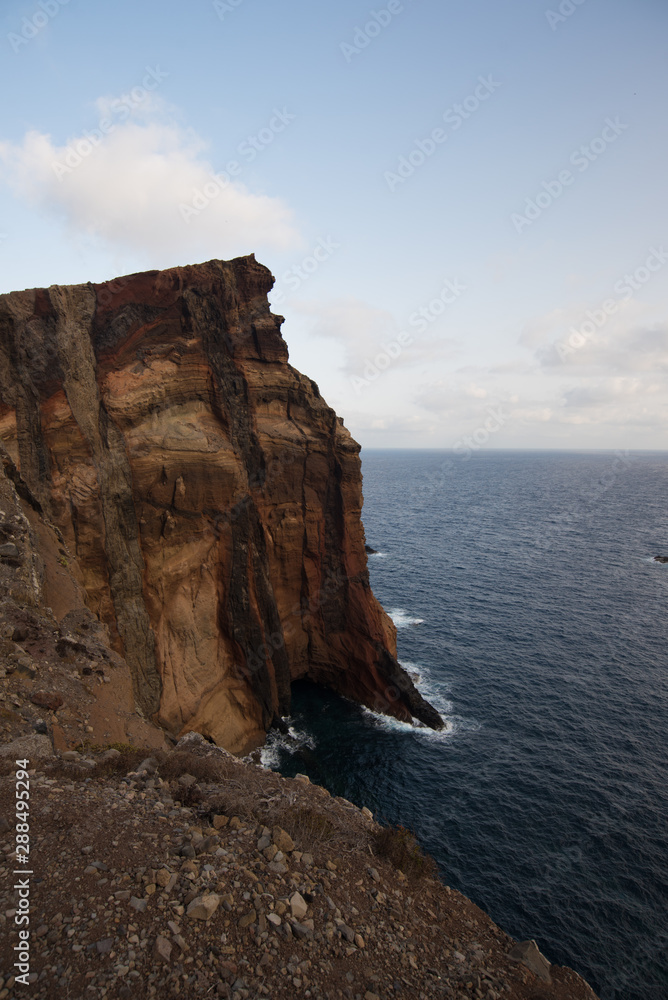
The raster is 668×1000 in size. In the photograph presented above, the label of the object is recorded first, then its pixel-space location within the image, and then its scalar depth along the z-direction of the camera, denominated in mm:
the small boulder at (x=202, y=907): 9383
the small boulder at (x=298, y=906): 10359
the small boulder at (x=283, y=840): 12031
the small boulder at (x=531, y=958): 12356
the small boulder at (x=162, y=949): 8578
